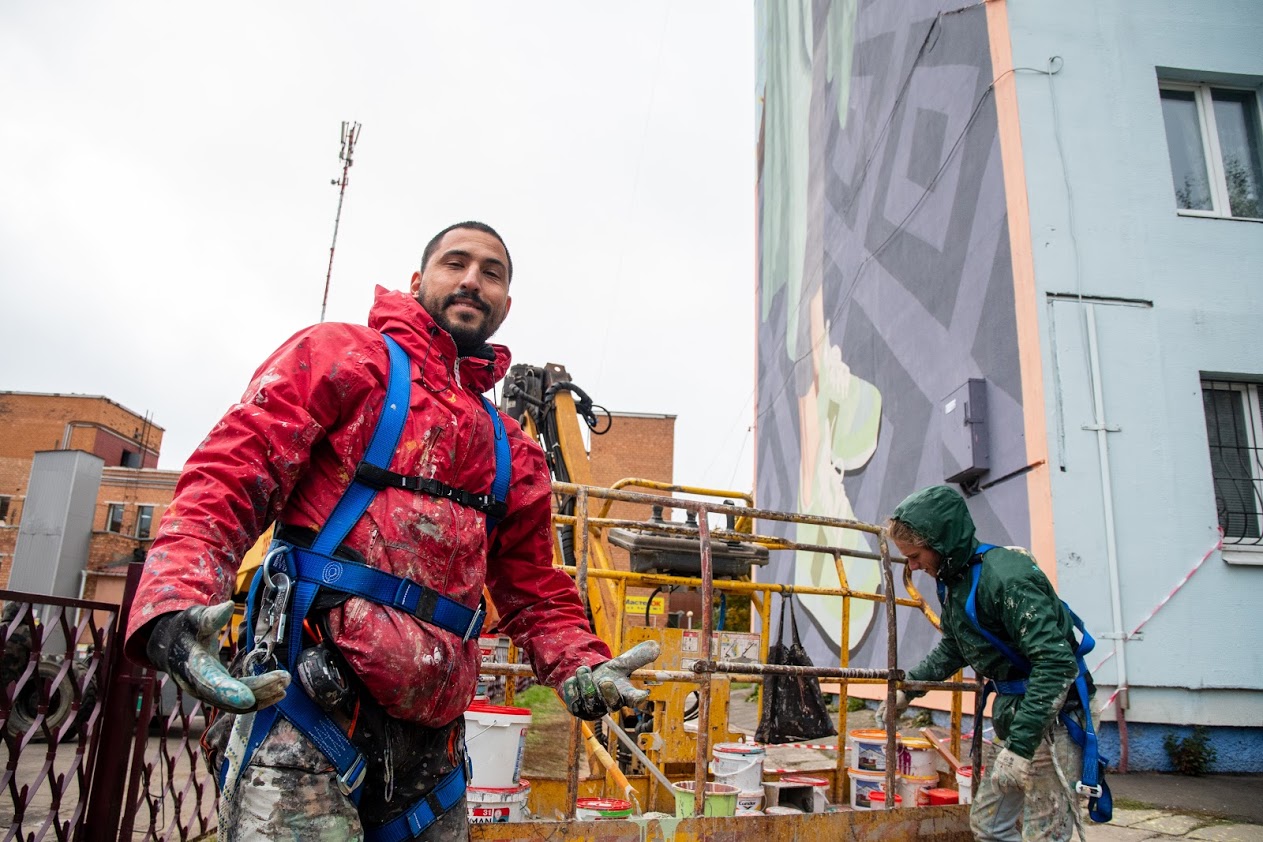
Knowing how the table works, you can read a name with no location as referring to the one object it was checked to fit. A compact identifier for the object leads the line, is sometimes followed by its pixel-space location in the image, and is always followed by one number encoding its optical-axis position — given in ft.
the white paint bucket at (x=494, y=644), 21.19
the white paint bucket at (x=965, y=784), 15.19
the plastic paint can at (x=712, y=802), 13.96
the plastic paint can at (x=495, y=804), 11.93
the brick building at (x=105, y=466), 113.91
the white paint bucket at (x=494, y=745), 12.44
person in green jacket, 11.68
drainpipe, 20.54
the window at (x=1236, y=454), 22.38
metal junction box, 25.23
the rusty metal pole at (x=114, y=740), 12.99
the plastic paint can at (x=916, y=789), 16.07
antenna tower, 58.18
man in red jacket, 5.23
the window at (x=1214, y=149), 25.55
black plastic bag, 16.63
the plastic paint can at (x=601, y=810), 13.66
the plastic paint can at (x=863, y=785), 16.01
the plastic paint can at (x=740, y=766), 15.79
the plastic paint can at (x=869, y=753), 16.38
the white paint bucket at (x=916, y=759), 17.04
